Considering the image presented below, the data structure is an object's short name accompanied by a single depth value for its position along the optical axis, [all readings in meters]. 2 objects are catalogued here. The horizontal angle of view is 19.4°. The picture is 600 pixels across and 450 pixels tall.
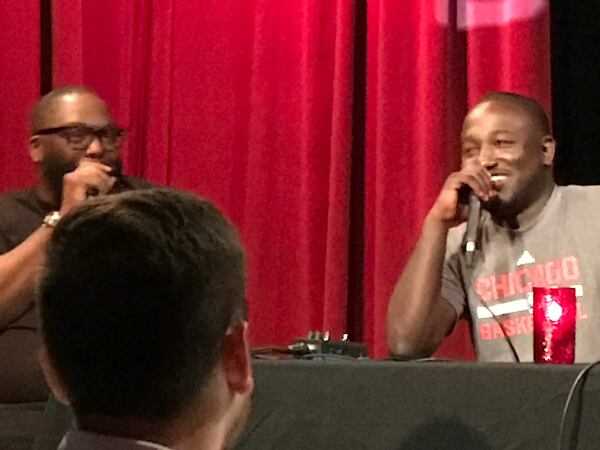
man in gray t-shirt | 3.20
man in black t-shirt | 3.32
